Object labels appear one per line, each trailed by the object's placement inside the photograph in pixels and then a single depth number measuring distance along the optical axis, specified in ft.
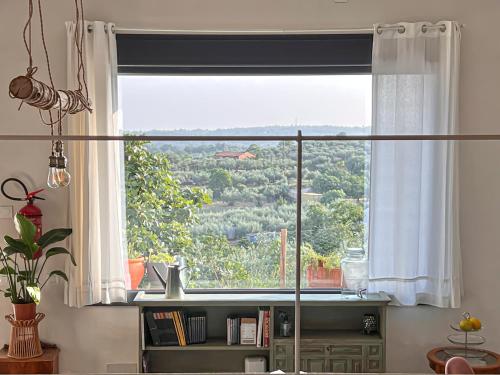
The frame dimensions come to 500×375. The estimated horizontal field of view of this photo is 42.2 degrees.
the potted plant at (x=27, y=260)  11.84
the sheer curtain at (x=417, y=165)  12.76
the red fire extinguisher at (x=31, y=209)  12.67
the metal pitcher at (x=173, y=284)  12.97
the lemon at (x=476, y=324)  11.86
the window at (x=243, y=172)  13.46
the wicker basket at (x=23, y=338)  12.19
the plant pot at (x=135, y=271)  13.53
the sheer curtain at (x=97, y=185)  12.69
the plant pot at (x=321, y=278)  13.69
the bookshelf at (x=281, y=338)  12.79
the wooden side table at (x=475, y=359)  11.57
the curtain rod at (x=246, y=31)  12.91
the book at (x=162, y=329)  12.90
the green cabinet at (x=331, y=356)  12.78
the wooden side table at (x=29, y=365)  12.25
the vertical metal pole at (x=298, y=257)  6.38
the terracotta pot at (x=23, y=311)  12.14
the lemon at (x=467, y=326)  11.87
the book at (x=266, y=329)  12.86
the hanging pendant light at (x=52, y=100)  7.00
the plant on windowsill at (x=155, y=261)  13.62
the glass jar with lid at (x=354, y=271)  13.32
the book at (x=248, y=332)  12.94
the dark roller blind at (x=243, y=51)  13.08
